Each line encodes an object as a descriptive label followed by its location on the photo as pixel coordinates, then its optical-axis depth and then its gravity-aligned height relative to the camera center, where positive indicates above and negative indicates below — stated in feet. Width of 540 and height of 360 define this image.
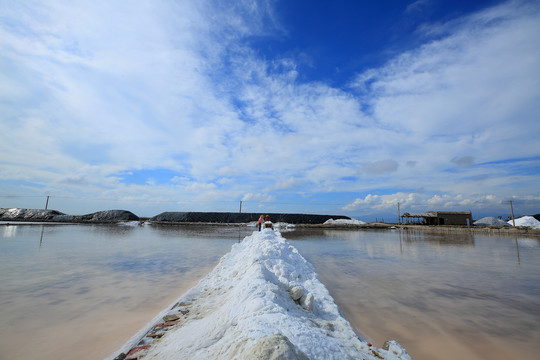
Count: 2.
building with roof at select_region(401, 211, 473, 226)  115.14 +1.18
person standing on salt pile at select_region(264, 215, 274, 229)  51.13 -1.24
